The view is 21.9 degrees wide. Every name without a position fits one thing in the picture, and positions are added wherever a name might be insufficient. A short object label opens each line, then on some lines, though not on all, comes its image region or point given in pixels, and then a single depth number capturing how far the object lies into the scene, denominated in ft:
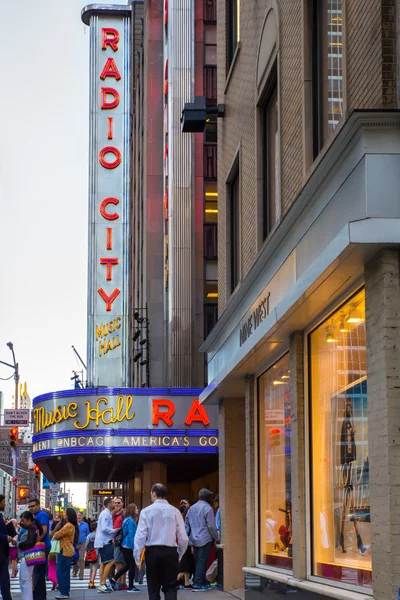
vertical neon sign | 180.55
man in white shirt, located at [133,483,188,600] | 41.47
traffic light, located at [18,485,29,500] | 99.36
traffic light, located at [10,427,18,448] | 137.08
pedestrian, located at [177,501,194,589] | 70.49
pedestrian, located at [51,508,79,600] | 64.95
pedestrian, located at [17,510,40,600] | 54.90
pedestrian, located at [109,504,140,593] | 68.08
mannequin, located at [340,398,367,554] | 36.27
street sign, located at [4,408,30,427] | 137.18
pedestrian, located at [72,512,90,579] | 92.40
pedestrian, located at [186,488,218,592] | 67.77
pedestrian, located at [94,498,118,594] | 70.18
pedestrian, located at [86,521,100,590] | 76.82
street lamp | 163.53
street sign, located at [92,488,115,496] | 197.84
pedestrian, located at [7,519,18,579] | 56.65
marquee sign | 107.45
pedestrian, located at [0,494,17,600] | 53.61
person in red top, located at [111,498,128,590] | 69.92
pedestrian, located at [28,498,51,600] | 58.65
